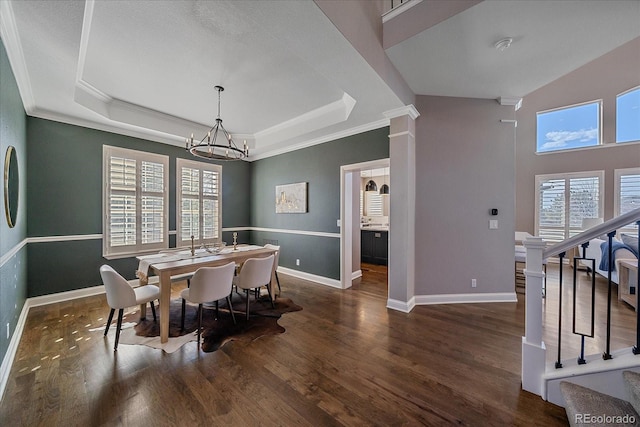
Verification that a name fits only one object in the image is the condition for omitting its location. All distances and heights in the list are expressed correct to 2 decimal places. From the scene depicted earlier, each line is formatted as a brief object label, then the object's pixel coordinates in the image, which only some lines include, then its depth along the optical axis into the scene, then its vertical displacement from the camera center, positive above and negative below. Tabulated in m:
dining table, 2.52 -0.59
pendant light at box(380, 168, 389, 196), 6.97 +0.68
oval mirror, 2.11 +0.24
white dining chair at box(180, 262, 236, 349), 2.53 -0.78
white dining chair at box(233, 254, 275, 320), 3.05 -0.78
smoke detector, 2.29 +1.64
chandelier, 3.16 +0.79
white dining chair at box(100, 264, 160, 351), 2.35 -0.80
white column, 3.34 +0.07
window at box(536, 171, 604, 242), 5.73 +0.29
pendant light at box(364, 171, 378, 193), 6.93 +0.76
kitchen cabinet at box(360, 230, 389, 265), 5.97 -0.86
